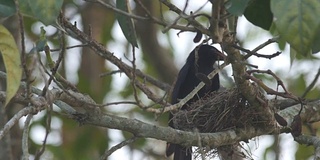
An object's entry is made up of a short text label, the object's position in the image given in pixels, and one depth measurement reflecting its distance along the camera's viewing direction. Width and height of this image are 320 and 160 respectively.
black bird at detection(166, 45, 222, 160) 10.01
